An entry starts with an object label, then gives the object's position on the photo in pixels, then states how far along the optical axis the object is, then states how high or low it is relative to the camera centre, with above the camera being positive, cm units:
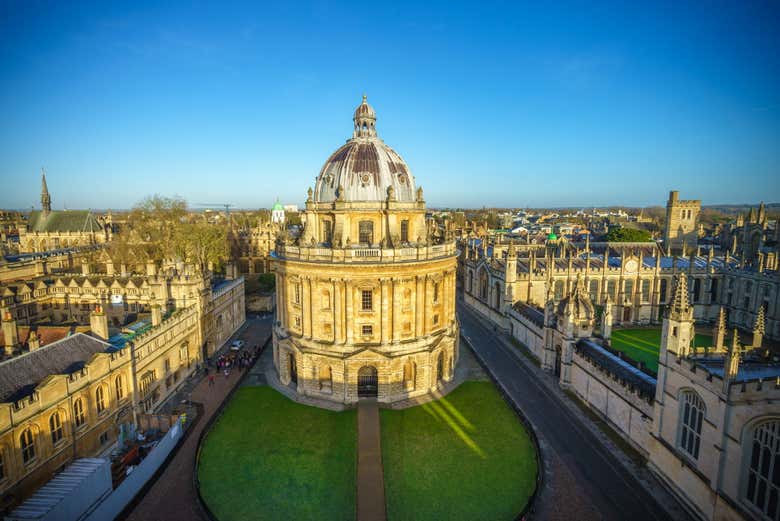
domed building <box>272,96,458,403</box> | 3269 -628
